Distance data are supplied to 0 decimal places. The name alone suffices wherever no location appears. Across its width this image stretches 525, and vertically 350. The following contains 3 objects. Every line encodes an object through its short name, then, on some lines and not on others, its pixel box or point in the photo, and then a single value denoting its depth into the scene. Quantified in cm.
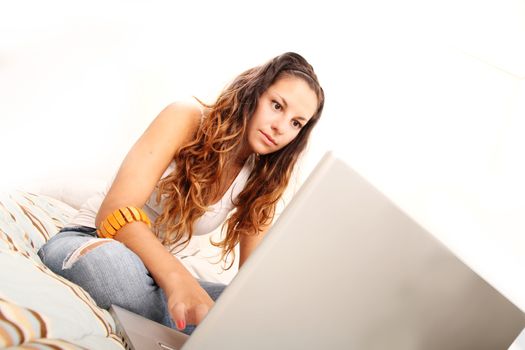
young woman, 85
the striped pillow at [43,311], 45
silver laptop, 48
